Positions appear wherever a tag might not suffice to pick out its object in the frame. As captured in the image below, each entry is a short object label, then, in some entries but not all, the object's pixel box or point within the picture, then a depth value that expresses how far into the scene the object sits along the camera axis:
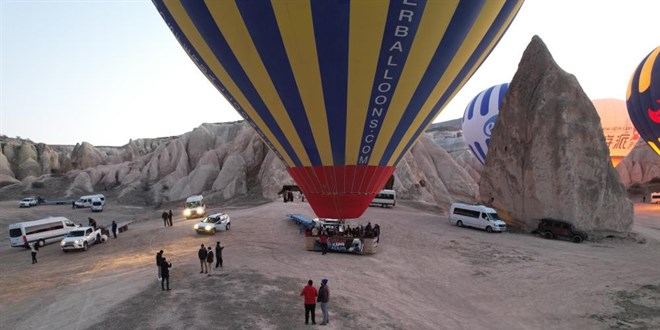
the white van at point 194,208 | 33.19
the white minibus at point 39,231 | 24.33
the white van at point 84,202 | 46.78
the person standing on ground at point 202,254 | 14.02
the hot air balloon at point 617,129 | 46.53
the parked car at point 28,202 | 45.38
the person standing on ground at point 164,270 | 12.05
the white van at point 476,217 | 25.42
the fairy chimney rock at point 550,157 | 23.91
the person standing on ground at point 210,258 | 14.09
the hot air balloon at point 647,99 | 34.34
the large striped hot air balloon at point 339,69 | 9.95
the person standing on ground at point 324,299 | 9.66
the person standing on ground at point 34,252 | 19.66
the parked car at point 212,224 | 24.02
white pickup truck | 21.97
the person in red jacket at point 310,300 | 9.59
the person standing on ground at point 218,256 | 15.34
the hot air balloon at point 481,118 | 40.47
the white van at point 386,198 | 36.41
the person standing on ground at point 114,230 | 26.02
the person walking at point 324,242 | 18.66
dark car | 22.84
